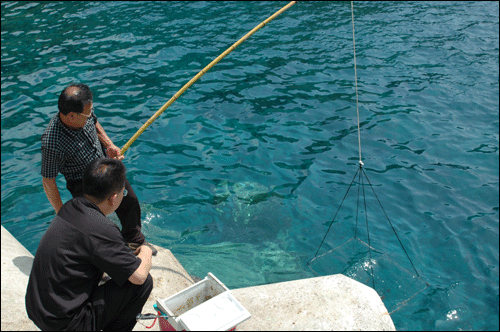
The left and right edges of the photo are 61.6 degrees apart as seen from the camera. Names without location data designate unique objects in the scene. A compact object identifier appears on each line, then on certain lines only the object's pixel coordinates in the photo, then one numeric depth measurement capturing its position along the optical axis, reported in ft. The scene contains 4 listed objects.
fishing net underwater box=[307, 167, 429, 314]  15.24
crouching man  8.34
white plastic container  9.23
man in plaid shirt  11.32
